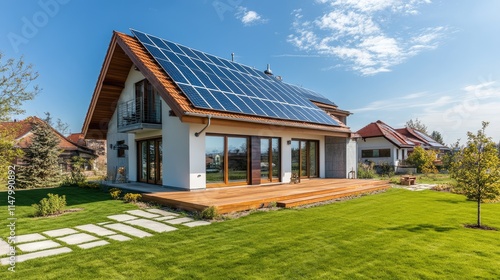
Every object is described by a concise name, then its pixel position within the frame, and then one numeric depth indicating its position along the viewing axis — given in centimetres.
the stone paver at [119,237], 516
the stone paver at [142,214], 703
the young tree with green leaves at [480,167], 670
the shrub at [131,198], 883
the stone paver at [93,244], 477
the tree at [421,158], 2204
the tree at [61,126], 4353
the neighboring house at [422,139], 3570
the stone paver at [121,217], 670
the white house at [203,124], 1015
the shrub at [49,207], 715
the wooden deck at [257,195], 746
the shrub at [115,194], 960
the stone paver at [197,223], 614
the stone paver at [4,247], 452
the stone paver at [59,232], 548
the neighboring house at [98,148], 2745
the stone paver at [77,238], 505
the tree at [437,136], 5578
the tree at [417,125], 5596
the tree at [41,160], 1566
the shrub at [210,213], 667
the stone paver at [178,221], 640
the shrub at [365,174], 1666
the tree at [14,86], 711
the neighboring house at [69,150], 2362
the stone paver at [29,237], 511
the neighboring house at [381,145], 2797
